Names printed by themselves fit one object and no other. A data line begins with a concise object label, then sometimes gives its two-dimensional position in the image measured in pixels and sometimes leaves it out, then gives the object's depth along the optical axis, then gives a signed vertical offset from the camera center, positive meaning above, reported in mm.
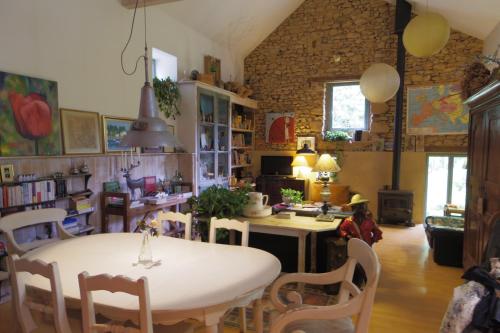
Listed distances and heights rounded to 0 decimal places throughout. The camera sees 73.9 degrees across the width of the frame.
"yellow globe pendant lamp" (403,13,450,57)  2783 +983
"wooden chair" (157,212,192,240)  2635 -560
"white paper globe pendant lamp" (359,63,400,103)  3546 +723
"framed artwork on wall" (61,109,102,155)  3529 +184
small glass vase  2020 -642
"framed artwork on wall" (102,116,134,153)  3993 +209
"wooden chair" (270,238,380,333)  1340 -684
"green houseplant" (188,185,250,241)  3158 -546
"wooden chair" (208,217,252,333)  2432 -588
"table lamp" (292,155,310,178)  6918 -321
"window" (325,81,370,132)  6836 +857
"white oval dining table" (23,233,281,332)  1502 -688
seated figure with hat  3111 -730
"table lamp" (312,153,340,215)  4672 -232
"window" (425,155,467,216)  6160 -621
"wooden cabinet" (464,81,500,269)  2765 -204
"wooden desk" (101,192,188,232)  3822 -727
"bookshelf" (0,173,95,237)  2896 -466
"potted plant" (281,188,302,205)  4155 -607
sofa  3984 -1162
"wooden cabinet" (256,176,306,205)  6793 -753
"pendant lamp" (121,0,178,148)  2379 +144
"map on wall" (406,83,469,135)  6094 +701
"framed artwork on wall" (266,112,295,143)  7289 +475
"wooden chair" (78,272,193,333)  1314 -601
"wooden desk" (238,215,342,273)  3008 -717
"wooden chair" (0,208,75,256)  2395 -571
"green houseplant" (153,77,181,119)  4826 +795
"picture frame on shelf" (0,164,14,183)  2896 -211
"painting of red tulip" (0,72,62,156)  2988 +303
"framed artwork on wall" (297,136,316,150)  7039 +160
